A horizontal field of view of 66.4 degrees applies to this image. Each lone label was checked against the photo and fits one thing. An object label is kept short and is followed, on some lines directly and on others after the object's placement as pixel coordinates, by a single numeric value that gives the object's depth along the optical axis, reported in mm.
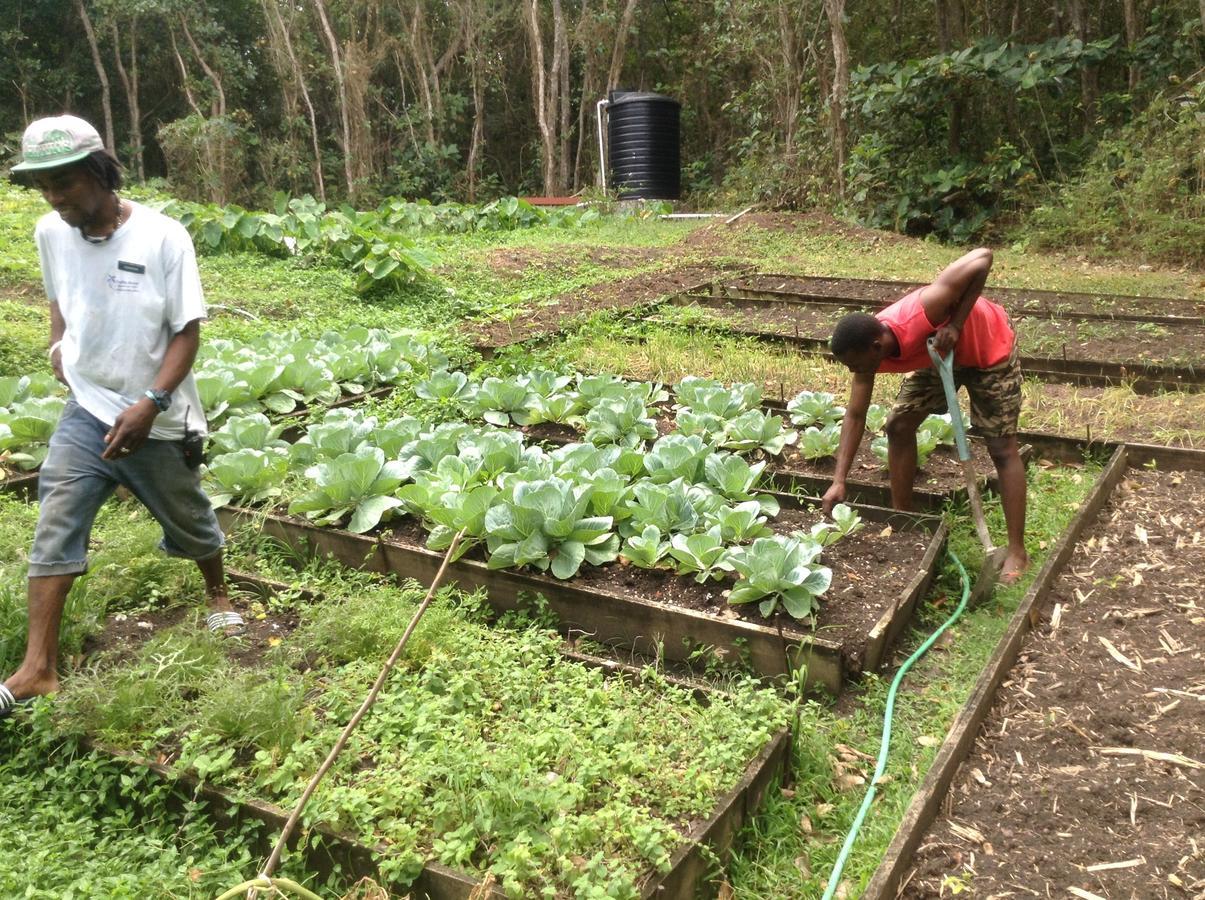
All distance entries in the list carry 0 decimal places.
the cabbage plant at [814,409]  4776
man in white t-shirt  2648
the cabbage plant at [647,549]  3324
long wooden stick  1527
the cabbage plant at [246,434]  4348
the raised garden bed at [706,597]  2957
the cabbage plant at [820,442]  4441
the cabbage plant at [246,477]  3959
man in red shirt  3414
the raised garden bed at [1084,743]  2209
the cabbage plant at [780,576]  3021
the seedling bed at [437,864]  2037
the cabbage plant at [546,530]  3330
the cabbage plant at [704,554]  3242
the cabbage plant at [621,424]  4594
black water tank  16000
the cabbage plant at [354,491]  3736
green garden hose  2197
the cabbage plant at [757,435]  4473
